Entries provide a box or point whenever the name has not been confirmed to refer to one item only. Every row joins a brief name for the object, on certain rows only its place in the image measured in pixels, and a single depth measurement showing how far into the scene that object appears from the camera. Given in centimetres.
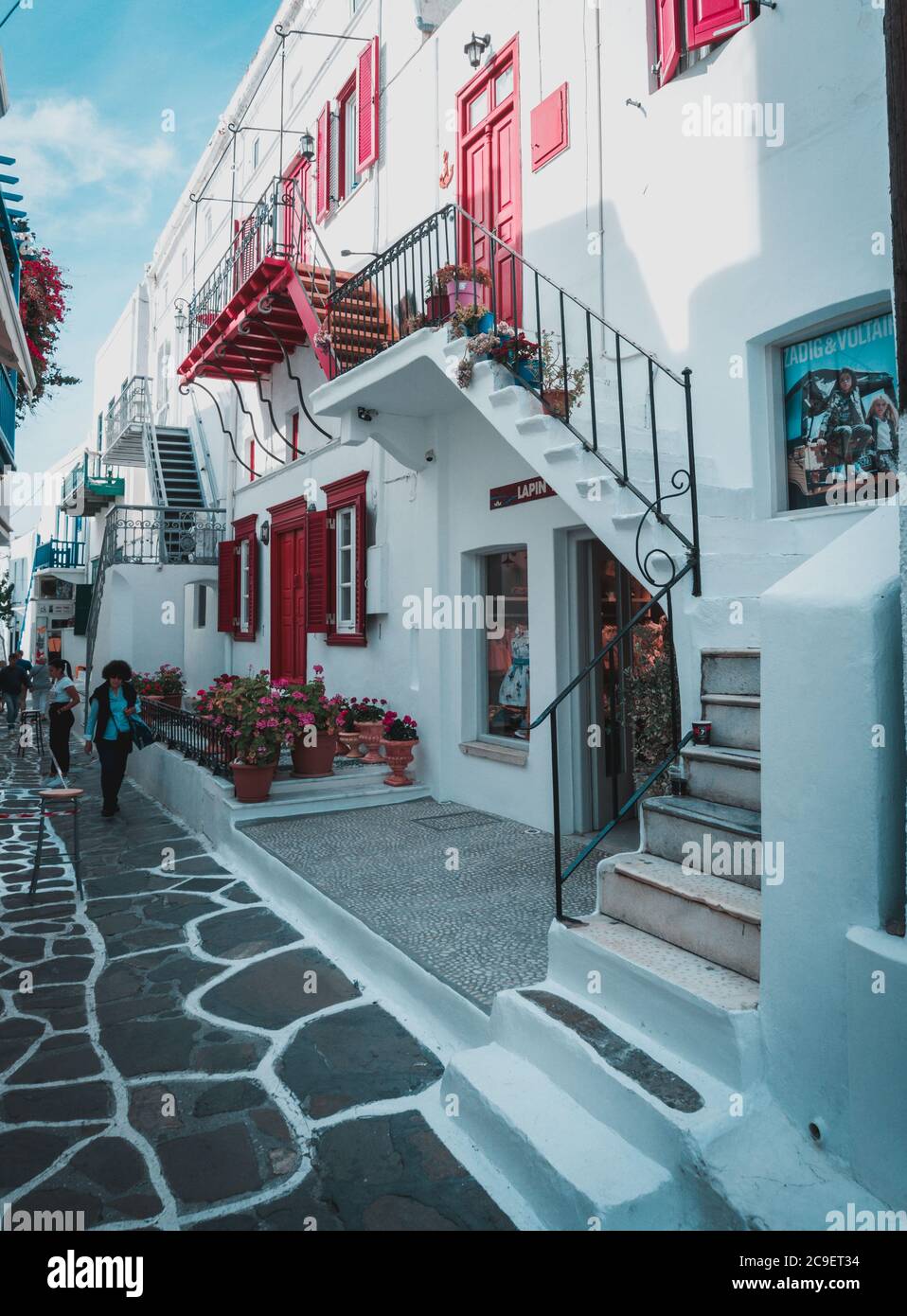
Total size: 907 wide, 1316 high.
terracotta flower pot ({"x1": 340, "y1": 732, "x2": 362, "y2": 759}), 920
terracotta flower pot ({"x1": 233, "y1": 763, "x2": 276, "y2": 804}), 761
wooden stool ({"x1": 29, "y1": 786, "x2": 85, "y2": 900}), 631
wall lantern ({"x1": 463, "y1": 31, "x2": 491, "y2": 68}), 831
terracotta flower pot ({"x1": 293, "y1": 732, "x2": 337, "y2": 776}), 817
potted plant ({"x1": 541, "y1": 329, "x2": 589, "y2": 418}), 592
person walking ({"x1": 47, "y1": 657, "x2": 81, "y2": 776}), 1116
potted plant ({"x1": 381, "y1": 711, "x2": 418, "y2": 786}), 860
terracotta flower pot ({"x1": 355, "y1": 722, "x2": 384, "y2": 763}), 902
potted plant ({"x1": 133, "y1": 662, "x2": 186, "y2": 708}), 1409
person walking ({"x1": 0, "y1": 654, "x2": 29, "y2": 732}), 1778
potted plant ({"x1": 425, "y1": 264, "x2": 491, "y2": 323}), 709
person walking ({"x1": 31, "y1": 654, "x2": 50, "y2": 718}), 1770
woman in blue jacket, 920
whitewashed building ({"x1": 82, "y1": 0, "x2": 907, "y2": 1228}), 247
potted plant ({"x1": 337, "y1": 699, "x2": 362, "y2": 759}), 921
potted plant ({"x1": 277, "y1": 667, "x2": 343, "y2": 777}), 812
